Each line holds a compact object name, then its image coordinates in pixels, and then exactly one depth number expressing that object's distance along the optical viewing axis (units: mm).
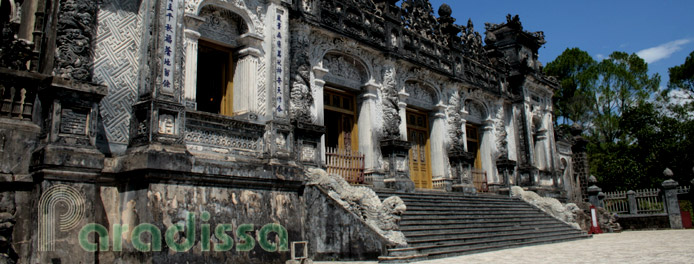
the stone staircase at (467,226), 10086
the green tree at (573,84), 34656
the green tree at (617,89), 33875
